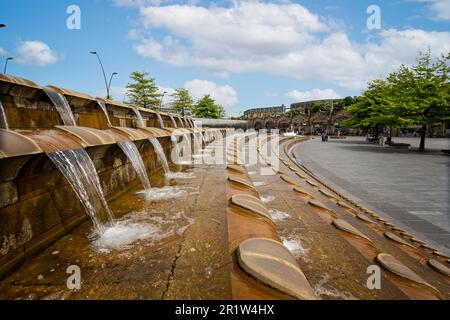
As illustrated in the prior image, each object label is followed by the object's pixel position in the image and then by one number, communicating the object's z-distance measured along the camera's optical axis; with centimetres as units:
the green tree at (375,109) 2120
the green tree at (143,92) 4322
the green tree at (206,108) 5578
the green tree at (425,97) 1891
